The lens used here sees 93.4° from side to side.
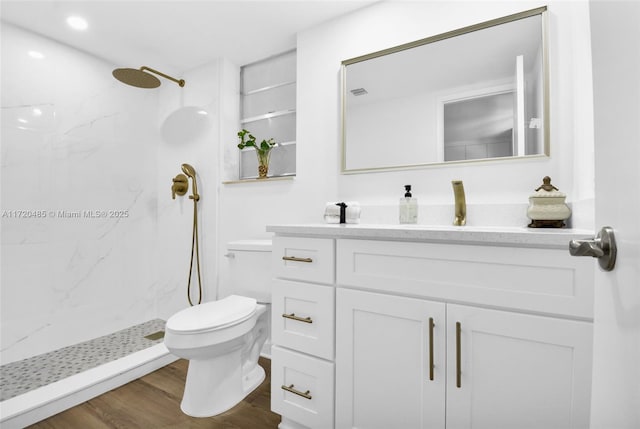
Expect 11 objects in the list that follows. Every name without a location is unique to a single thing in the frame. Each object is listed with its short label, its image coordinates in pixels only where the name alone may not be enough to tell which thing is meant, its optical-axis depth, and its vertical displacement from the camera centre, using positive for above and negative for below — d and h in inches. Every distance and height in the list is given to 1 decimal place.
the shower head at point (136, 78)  78.7 +37.7
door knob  16.3 -1.9
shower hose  94.4 -9.4
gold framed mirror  55.0 +23.8
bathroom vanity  33.0 -14.8
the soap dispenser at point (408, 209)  61.5 +1.2
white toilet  53.9 -22.9
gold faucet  56.0 +1.8
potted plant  86.1 +17.9
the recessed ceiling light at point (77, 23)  76.0 +49.6
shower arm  94.1 +43.7
